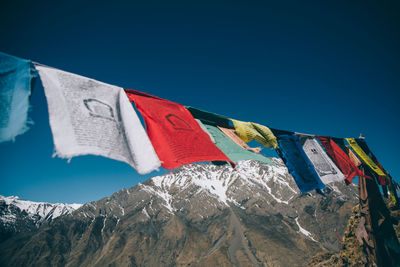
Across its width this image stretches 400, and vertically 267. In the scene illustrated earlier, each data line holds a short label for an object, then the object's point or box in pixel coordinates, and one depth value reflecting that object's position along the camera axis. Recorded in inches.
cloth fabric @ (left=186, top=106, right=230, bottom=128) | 211.4
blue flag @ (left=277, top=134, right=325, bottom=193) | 263.6
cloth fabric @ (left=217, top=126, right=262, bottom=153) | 213.3
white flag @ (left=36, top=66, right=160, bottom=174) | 107.3
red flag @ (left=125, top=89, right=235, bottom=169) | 135.8
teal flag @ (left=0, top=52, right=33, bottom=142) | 99.3
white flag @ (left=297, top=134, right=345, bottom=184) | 277.7
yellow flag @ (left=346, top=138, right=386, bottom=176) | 346.0
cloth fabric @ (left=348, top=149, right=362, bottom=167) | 355.9
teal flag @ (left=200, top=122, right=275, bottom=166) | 176.4
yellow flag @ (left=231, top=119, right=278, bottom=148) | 224.5
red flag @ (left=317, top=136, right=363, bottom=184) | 305.4
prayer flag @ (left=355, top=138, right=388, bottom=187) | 374.3
